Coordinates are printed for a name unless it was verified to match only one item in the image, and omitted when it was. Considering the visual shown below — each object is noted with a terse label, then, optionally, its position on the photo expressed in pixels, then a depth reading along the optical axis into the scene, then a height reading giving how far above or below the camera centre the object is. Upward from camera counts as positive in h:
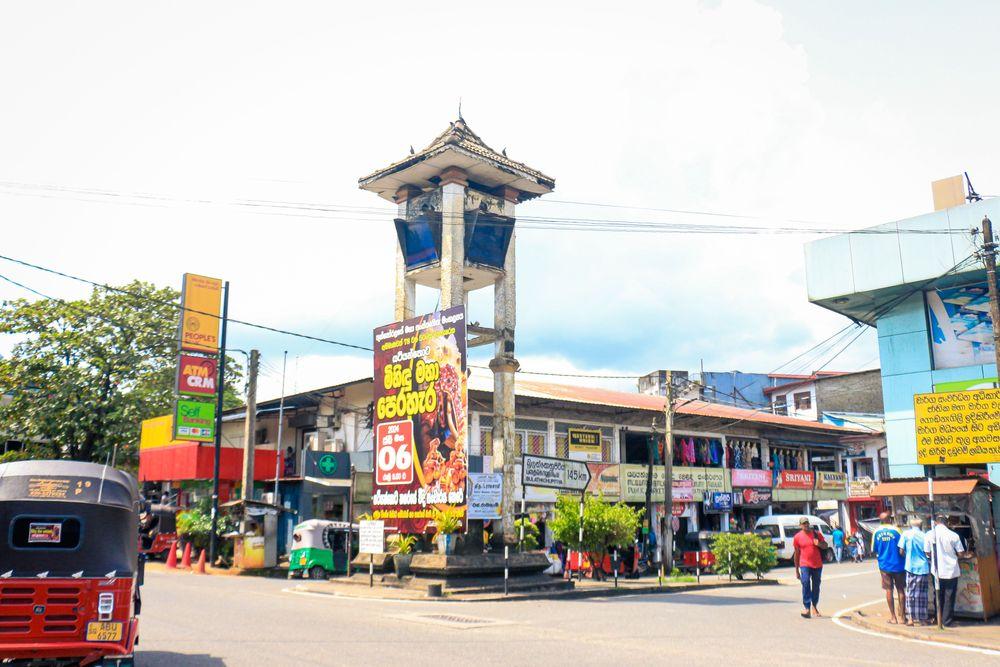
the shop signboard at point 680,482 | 37.50 +0.90
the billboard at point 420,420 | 20.97 +2.12
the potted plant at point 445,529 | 20.86 -0.71
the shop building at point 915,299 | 19.36 +5.05
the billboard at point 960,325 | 19.70 +4.18
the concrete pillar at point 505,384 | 22.86 +3.35
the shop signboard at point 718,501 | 40.47 +0.00
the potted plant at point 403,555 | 21.30 -1.39
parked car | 36.09 -1.21
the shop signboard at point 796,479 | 44.94 +1.18
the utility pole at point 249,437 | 30.72 +2.34
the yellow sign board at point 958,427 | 15.95 +1.45
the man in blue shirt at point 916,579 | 13.52 -1.27
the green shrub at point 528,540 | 24.83 -1.17
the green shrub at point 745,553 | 26.19 -1.64
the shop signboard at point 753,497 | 42.34 +0.20
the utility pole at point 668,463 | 29.03 +1.30
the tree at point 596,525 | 23.95 -0.69
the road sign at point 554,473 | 22.02 +0.75
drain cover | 13.80 -2.06
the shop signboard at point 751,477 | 42.31 +1.21
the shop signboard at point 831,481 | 47.31 +1.15
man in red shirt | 15.31 -1.12
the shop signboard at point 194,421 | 32.16 +3.11
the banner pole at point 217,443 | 31.09 +2.21
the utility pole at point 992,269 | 15.70 +4.38
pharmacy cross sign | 31.64 +1.39
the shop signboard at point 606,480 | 35.62 +0.89
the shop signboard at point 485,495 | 21.70 +0.15
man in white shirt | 13.11 -0.89
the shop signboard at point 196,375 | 32.41 +4.92
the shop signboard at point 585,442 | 35.44 +2.50
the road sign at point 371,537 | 21.83 -0.94
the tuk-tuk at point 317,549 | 27.11 -1.57
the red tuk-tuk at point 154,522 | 10.73 -0.29
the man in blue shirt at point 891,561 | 13.98 -1.01
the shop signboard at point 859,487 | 48.41 +0.80
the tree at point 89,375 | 41.59 +6.38
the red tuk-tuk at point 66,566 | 8.16 -0.66
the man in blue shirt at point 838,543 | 40.22 -2.06
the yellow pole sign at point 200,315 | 33.06 +7.45
